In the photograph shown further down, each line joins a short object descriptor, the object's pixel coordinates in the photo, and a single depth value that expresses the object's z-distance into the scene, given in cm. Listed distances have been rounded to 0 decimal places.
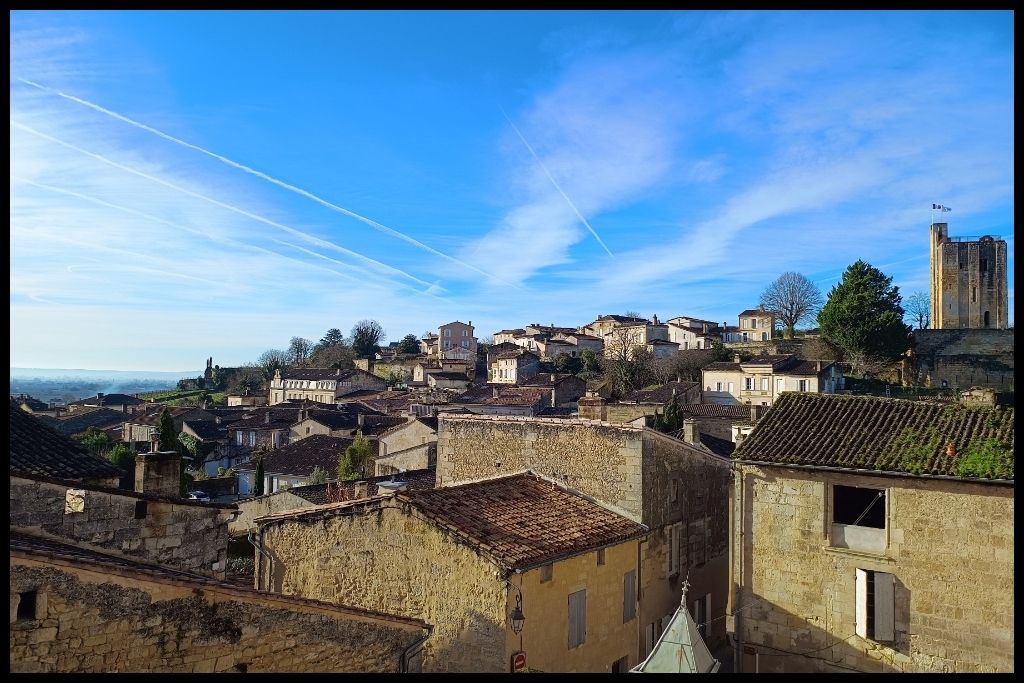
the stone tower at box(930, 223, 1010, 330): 7119
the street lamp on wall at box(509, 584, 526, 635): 1067
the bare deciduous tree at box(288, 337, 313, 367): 11975
